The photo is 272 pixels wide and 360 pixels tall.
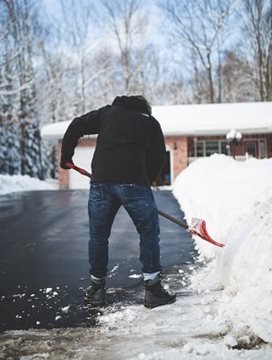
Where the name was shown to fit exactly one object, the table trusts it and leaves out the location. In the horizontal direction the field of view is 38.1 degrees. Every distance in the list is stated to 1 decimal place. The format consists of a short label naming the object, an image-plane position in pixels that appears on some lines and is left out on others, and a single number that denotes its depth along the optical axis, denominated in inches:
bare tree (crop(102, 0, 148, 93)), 1322.6
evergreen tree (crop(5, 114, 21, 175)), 1317.2
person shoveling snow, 125.6
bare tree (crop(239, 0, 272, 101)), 1166.3
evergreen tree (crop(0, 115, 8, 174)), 1281.0
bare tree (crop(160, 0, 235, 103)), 1250.0
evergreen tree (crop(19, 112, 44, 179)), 1316.4
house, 832.3
